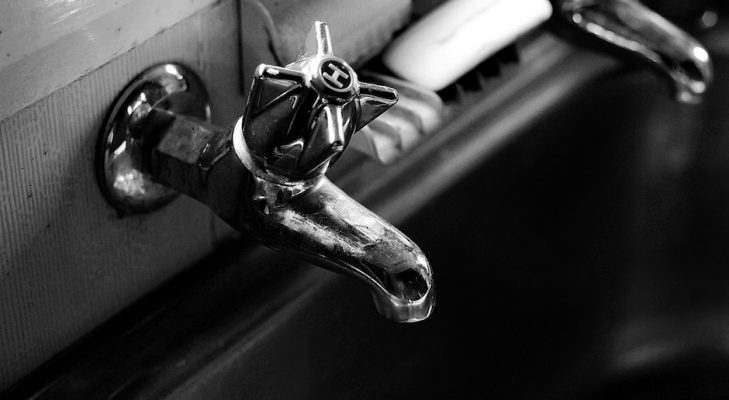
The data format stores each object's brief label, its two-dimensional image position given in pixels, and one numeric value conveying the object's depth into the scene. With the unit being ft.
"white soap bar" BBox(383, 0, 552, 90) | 2.81
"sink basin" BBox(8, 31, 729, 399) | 2.51
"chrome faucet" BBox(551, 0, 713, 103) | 2.85
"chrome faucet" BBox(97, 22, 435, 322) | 2.11
